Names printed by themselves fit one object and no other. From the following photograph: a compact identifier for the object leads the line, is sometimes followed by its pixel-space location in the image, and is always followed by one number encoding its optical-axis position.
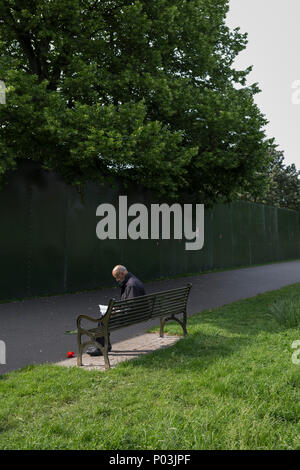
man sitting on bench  6.84
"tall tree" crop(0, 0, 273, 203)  10.59
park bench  5.85
